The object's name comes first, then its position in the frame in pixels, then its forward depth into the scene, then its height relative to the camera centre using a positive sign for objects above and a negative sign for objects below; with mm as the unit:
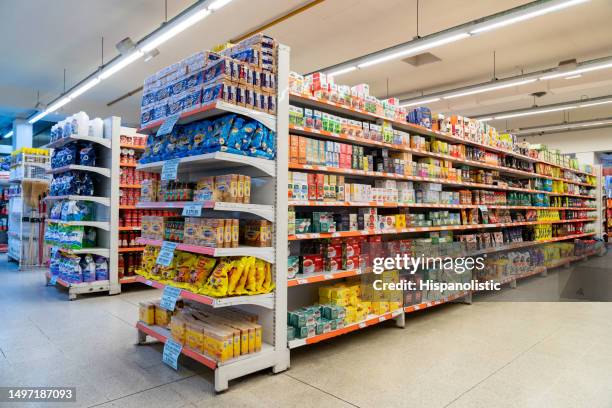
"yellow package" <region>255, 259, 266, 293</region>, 2969 -452
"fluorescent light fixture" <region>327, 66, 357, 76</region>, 7546 +2765
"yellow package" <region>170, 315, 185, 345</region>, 3078 -886
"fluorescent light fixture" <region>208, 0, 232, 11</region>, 5039 +2634
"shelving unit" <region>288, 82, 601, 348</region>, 3434 +384
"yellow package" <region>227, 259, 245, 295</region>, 2805 -423
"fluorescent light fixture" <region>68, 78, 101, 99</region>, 8297 +2739
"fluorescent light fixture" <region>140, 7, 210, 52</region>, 5371 +2684
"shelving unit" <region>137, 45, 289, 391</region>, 2789 -31
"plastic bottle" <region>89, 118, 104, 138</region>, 5777 +1219
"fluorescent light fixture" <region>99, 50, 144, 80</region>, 6890 +2707
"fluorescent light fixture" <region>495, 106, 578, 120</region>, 10055 +2657
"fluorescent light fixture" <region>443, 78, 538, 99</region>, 7859 +2651
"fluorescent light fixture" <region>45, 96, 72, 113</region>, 9846 +2754
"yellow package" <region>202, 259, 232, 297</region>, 2748 -466
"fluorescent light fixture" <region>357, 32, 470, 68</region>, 5852 +2611
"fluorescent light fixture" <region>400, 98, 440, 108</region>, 9665 +2981
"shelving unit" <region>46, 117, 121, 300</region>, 5578 +188
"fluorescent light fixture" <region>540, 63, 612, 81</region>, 7183 +2644
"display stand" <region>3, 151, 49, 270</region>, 8188 +82
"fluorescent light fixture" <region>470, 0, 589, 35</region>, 4844 +2560
